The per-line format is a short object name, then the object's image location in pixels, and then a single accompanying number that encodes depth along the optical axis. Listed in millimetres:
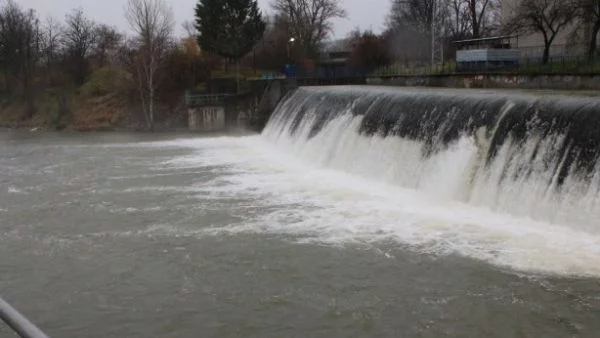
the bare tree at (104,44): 55831
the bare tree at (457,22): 54216
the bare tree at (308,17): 53750
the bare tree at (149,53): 39469
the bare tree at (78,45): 49469
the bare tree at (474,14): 45812
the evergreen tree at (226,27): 43094
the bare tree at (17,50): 51256
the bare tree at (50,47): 55909
